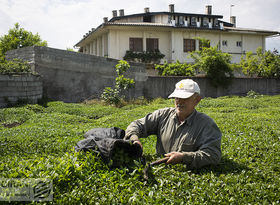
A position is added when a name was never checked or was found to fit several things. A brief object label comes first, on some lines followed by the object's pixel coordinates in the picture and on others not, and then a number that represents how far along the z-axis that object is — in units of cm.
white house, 2772
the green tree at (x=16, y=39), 3167
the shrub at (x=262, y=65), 2379
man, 407
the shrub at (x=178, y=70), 2088
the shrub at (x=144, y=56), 2736
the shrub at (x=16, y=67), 1343
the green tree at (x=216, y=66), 2128
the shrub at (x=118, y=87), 1590
